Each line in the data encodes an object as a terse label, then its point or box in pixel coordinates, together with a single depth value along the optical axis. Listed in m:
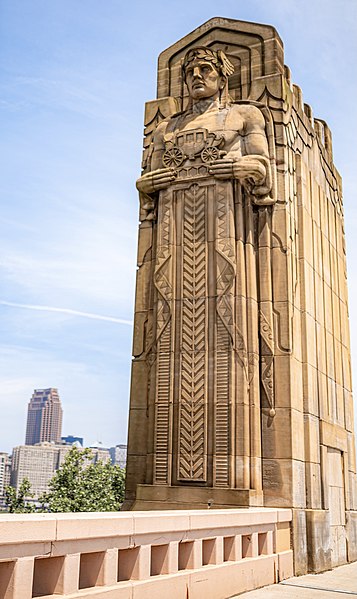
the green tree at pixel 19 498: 38.56
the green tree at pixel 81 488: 36.31
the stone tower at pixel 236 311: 14.05
